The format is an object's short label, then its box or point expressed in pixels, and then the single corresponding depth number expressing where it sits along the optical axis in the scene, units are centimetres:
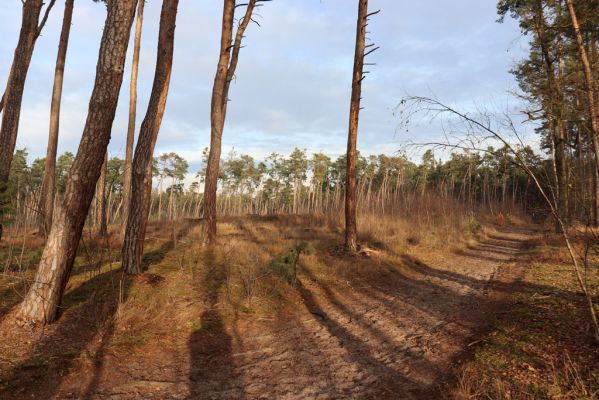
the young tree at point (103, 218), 1025
